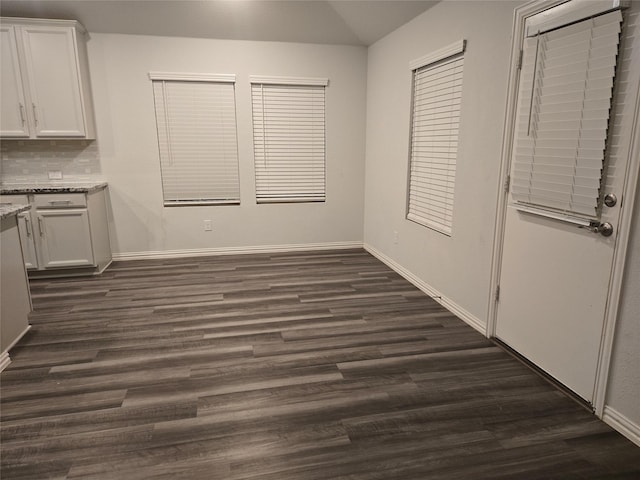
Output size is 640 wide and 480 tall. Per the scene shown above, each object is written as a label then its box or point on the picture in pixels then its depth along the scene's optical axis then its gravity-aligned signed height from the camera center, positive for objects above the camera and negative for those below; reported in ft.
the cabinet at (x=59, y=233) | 13.21 -2.55
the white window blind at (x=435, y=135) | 10.93 +0.45
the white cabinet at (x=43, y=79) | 12.96 +2.36
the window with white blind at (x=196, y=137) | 15.20 +0.58
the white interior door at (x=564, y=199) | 6.34 -0.86
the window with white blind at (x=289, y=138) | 15.94 +0.55
